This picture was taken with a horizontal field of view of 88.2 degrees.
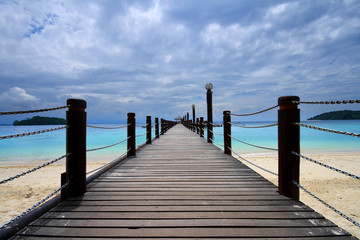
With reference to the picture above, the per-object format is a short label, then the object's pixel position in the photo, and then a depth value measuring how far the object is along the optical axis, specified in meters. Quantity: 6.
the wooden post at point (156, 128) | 9.36
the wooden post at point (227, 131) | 4.53
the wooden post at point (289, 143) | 2.03
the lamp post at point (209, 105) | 6.87
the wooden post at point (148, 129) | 6.84
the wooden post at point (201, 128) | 9.15
